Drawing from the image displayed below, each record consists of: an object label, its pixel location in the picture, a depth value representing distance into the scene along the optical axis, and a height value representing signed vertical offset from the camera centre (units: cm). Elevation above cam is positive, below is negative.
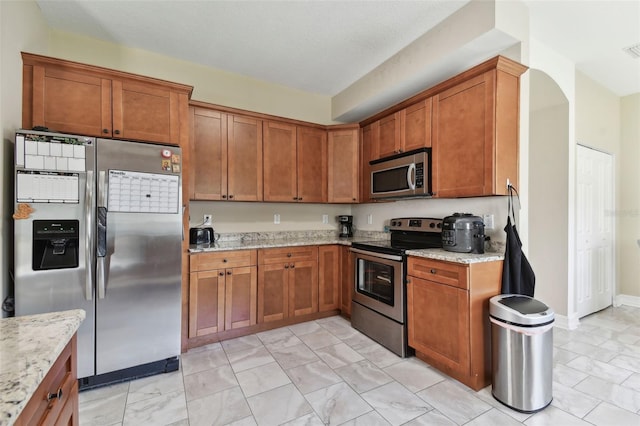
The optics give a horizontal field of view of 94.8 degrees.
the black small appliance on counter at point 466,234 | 238 -16
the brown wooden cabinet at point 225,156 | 306 +62
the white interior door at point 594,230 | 342 -20
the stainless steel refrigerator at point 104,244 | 193 -23
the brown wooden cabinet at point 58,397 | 72 -54
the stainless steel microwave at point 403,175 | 281 +40
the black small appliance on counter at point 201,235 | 305 -23
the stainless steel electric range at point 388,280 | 260 -64
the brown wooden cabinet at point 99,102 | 216 +88
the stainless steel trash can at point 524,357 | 185 -92
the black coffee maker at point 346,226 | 418 -18
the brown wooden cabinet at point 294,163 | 347 +62
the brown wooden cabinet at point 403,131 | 285 +89
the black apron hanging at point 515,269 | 222 -42
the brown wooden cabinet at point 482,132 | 229 +68
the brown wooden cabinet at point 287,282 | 312 -76
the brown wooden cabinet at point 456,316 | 210 -77
